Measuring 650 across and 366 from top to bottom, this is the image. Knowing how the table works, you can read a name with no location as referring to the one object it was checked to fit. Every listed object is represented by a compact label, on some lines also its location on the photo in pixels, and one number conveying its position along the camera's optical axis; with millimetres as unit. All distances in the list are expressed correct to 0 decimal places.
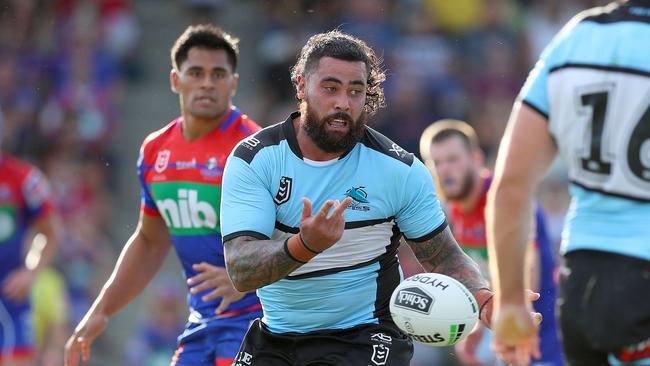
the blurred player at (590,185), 8156
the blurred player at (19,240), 20891
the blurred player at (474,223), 17609
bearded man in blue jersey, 11125
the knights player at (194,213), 13680
